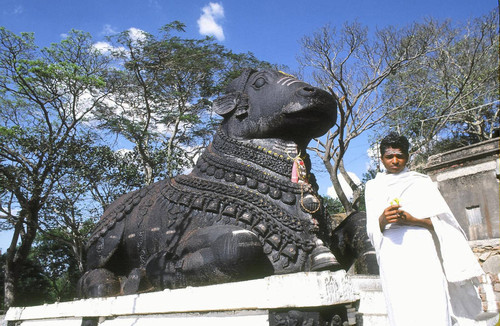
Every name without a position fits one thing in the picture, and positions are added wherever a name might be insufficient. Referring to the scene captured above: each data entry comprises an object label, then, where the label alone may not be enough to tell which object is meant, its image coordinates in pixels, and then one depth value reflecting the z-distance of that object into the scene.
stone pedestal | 2.71
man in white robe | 2.41
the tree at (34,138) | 13.94
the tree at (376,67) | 15.38
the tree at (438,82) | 17.16
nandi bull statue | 3.34
